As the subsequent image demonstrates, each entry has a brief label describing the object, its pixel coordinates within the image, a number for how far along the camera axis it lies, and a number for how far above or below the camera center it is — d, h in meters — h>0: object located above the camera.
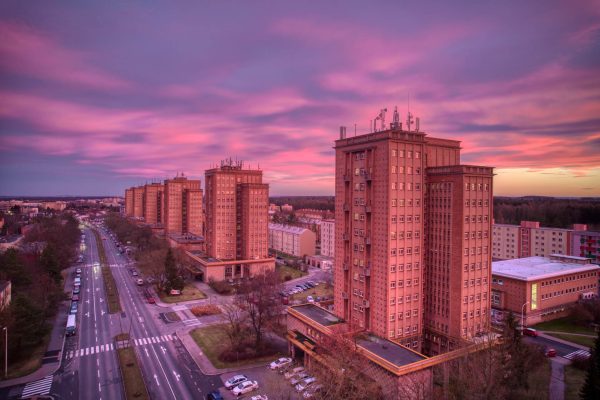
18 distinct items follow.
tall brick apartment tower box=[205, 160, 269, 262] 95.25 -3.43
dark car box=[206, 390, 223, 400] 38.63 -20.29
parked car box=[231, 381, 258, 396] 40.38 -20.47
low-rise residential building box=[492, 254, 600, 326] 65.69 -15.49
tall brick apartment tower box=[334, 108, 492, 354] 44.59 -4.81
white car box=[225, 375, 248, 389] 41.69 -20.36
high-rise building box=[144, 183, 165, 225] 182.06 -0.50
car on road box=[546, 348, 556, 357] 51.59 -20.57
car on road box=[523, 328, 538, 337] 59.50 -20.48
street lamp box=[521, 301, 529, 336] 64.08 -18.13
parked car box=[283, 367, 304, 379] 44.69 -20.74
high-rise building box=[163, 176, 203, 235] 135.38 -2.07
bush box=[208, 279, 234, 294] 83.12 -19.31
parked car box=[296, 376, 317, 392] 41.09 -20.56
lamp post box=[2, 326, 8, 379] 43.02 -17.89
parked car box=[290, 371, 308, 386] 43.08 -20.75
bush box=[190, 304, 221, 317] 67.81 -20.19
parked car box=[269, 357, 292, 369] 47.25 -20.65
